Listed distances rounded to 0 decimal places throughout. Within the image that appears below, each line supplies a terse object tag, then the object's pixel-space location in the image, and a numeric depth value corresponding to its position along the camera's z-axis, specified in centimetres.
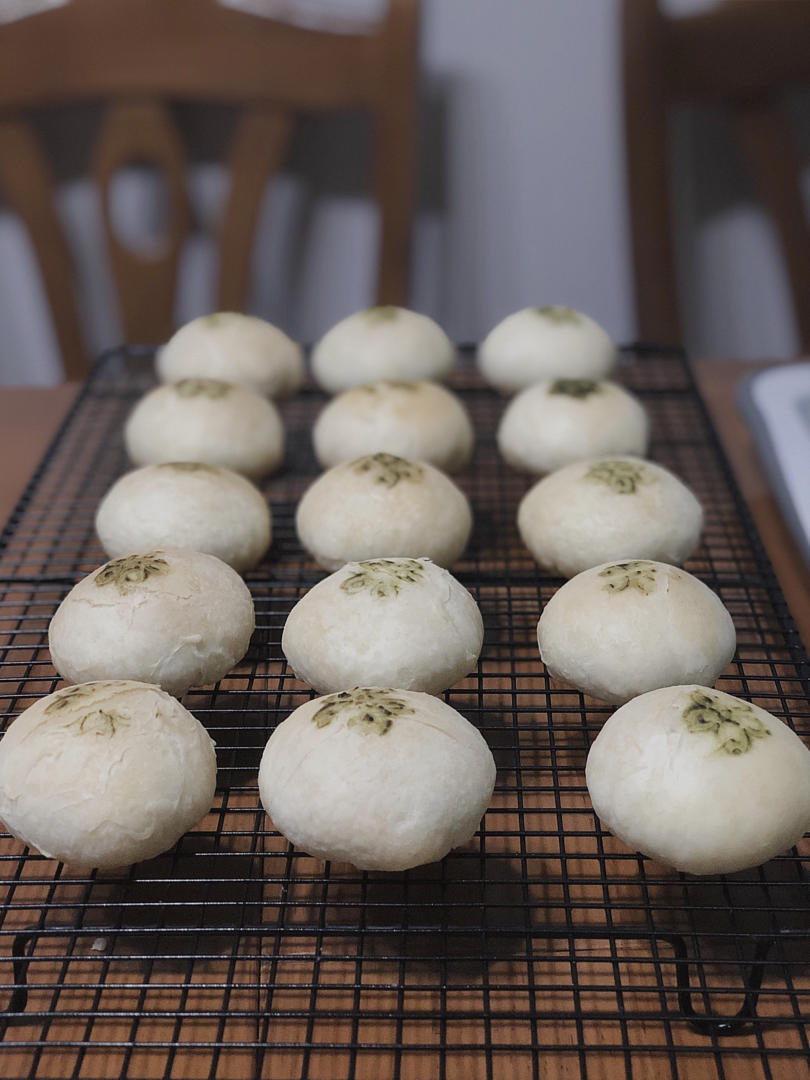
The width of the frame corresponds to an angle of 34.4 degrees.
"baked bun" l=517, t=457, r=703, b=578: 43
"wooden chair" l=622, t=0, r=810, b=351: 66
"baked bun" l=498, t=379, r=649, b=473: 49
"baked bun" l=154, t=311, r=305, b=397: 55
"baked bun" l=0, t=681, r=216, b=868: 32
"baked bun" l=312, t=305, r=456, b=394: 55
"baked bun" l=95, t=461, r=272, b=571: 44
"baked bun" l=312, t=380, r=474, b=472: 49
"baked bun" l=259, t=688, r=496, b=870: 32
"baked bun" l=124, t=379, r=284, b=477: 50
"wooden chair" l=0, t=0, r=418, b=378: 66
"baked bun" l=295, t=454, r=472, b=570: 43
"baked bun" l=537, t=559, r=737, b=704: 37
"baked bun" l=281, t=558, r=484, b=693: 37
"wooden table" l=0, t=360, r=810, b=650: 46
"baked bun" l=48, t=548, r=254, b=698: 38
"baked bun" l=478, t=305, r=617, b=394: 55
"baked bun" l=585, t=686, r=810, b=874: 31
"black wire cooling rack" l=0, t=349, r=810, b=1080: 29
